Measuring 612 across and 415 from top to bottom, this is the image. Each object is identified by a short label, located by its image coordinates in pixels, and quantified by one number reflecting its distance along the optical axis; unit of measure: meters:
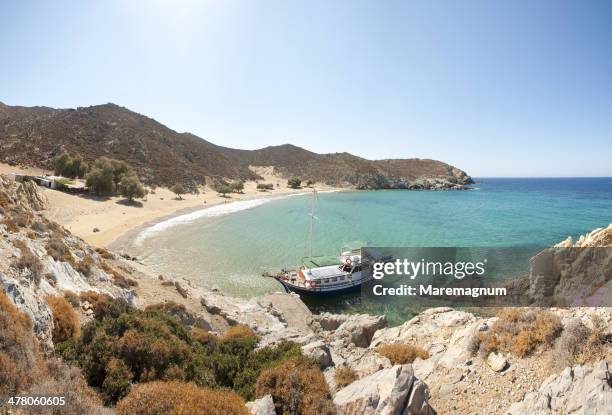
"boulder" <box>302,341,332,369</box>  9.07
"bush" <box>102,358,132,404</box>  6.73
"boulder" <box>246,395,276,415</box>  6.64
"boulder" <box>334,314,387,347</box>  14.84
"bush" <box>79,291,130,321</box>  10.31
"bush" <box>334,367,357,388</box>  8.13
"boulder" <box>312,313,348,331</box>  18.67
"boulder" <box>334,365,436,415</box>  6.52
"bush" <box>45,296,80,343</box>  8.34
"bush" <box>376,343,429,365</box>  10.23
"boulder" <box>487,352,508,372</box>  8.05
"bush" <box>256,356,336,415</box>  6.95
